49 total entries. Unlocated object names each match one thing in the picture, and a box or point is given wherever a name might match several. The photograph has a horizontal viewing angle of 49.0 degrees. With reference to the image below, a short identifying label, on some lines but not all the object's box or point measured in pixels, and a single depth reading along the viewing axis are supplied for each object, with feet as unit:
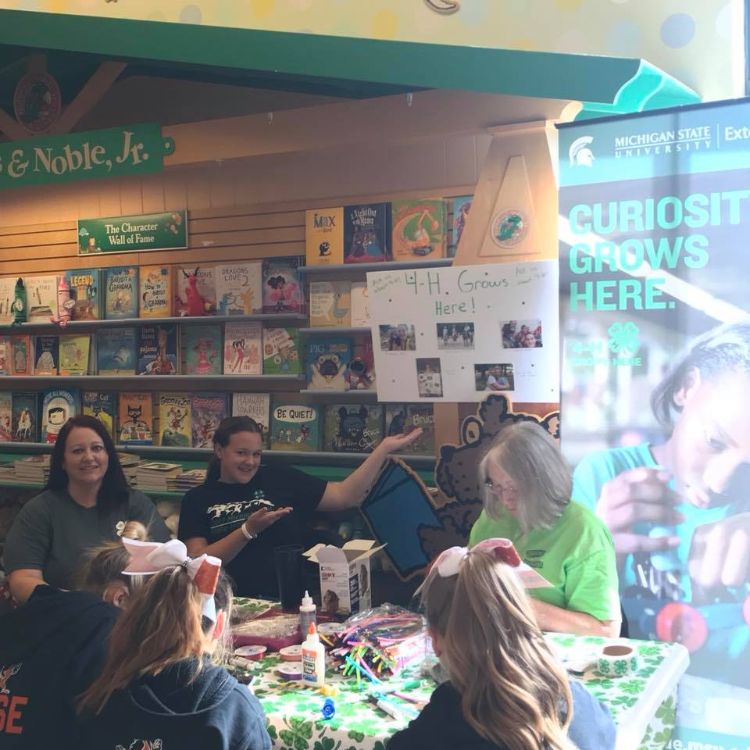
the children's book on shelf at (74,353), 19.80
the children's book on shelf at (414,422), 16.66
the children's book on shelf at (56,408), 20.08
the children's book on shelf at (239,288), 17.80
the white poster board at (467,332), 11.09
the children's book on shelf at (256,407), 18.07
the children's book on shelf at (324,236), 17.03
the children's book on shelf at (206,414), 18.58
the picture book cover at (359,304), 16.84
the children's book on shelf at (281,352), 17.67
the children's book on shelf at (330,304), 17.13
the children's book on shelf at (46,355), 20.24
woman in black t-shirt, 11.22
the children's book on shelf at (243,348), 17.97
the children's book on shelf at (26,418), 20.57
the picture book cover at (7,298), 20.21
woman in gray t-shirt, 10.69
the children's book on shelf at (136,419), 19.38
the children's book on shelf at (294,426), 17.65
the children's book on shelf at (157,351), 18.86
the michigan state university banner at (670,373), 8.98
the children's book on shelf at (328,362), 17.17
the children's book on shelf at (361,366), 16.97
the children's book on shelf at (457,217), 15.96
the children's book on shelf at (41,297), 19.88
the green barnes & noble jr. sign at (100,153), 11.97
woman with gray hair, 8.41
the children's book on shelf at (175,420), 18.92
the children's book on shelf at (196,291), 18.43
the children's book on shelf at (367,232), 16.62
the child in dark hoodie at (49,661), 6.09
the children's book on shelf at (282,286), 17.51
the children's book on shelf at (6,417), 20.86
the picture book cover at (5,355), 20.79
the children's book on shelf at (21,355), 20.53
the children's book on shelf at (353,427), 17.16
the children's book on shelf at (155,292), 18.81
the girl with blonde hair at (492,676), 4.97
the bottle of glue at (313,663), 7.04
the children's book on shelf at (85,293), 19.45
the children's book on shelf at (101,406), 19.75
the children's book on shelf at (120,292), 19.19
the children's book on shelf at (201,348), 18.58
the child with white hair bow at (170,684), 5.48
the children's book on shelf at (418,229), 16.12
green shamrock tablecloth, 6.23
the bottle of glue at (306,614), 8.07
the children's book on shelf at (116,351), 19.35
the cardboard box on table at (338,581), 8.67
